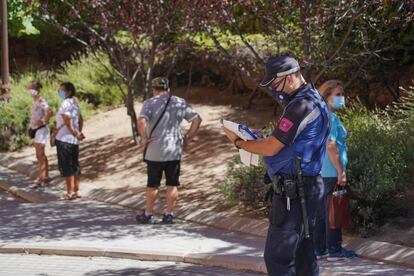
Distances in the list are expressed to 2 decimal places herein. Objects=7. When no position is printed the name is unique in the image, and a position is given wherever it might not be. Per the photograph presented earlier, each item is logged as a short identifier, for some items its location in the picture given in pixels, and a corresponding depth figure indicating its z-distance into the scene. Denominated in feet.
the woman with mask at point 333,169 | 24.11
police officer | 18.40
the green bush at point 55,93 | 50.31
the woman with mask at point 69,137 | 36.96
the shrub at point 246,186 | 30.63
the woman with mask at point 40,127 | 39.93
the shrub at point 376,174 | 26.30
